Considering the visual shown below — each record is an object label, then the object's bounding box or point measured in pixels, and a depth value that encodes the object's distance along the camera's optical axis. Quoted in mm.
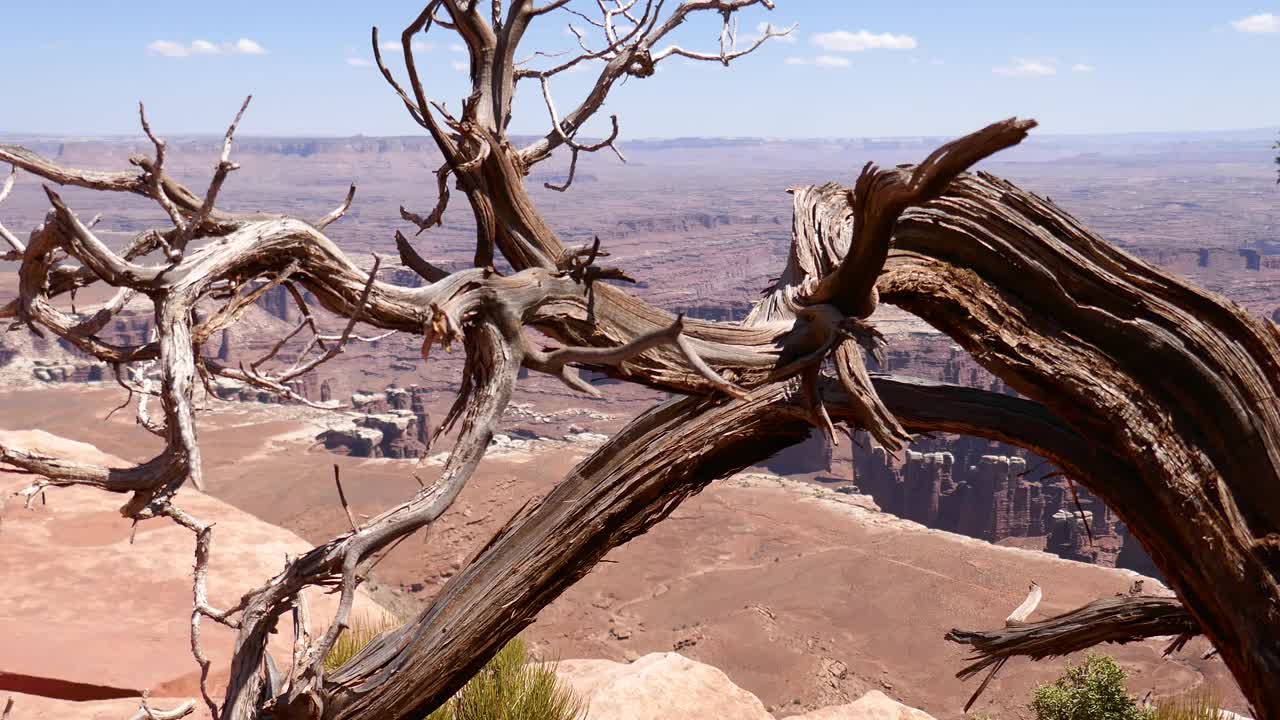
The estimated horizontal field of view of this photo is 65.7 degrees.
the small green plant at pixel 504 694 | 6875
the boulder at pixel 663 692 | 9016
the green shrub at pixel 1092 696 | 8266
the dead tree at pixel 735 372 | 2666
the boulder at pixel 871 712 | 9148
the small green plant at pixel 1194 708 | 6629
